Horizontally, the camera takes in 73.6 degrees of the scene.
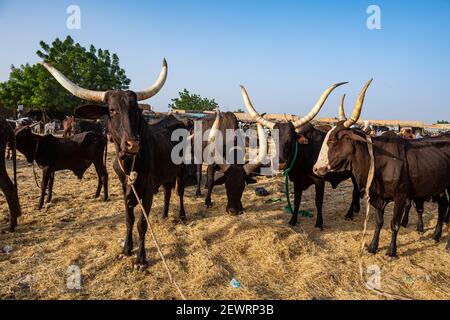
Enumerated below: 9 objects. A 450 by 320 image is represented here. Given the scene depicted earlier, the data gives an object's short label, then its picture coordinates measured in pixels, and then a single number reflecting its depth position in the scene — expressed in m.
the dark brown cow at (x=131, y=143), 3.34
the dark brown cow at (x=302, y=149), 5.28
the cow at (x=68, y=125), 17.17
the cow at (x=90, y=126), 15.12
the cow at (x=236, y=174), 5.10
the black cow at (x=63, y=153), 6.34
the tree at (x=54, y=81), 26.50
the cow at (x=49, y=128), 21.42
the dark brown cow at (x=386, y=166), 4.60
